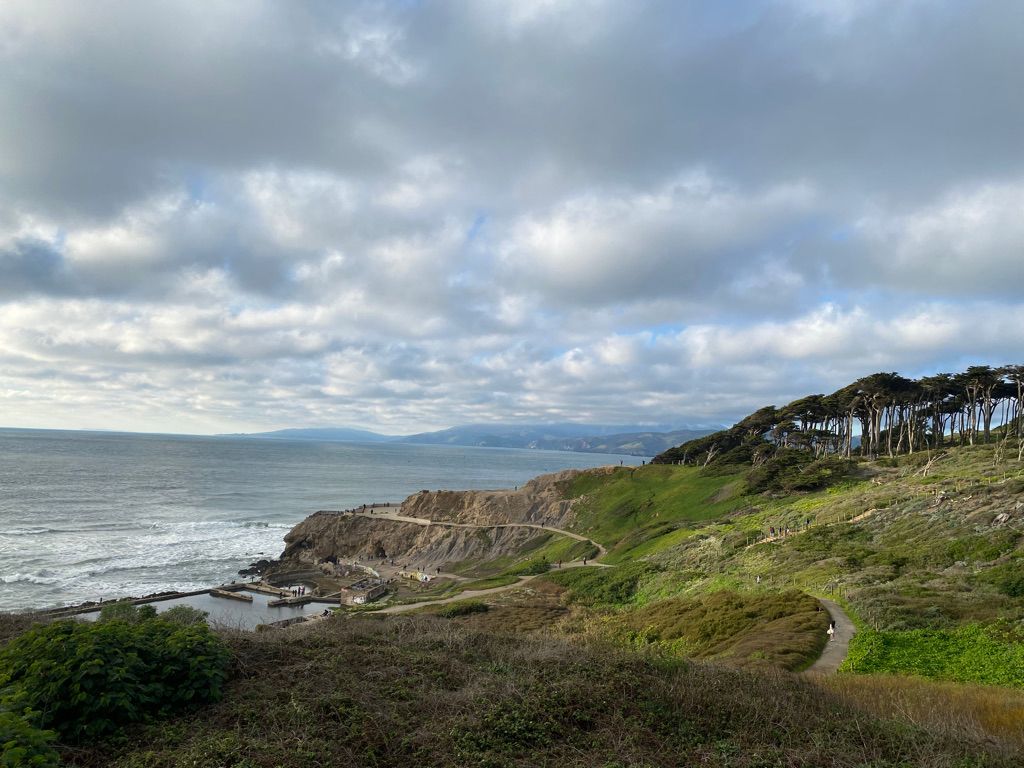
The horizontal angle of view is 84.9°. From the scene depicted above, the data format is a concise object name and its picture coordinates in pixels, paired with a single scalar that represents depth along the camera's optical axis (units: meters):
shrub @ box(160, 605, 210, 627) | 26.94
